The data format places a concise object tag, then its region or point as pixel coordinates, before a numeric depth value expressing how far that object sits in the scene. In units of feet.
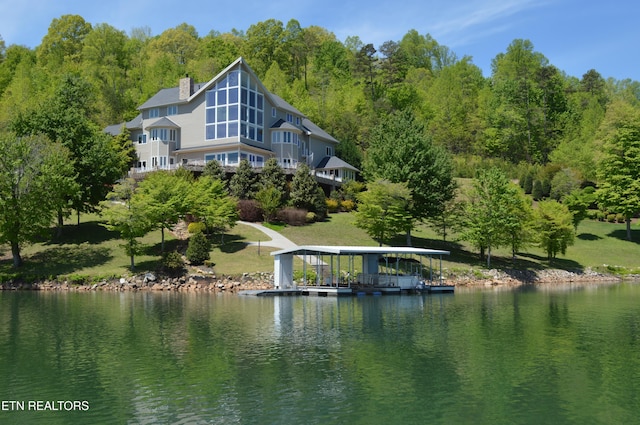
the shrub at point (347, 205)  224.12
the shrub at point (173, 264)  150.82
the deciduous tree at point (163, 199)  160.25
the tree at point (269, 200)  193.06
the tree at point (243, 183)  203.31
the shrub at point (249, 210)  198.49
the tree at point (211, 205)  172.55
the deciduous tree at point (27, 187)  151.84
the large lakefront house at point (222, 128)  223.30
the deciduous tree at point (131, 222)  155.22
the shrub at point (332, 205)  217.15
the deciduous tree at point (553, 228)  185.26
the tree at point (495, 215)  174.40
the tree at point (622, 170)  219.00
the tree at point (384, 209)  178.09
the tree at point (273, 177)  204.03
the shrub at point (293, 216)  196.34
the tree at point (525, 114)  322.55
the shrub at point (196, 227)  175.11
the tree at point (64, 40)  385.09
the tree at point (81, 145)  178.50
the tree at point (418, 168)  187.83
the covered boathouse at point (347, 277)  135.95
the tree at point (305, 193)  204.23
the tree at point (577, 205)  221.87
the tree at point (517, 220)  177.17
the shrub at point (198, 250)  155.53
